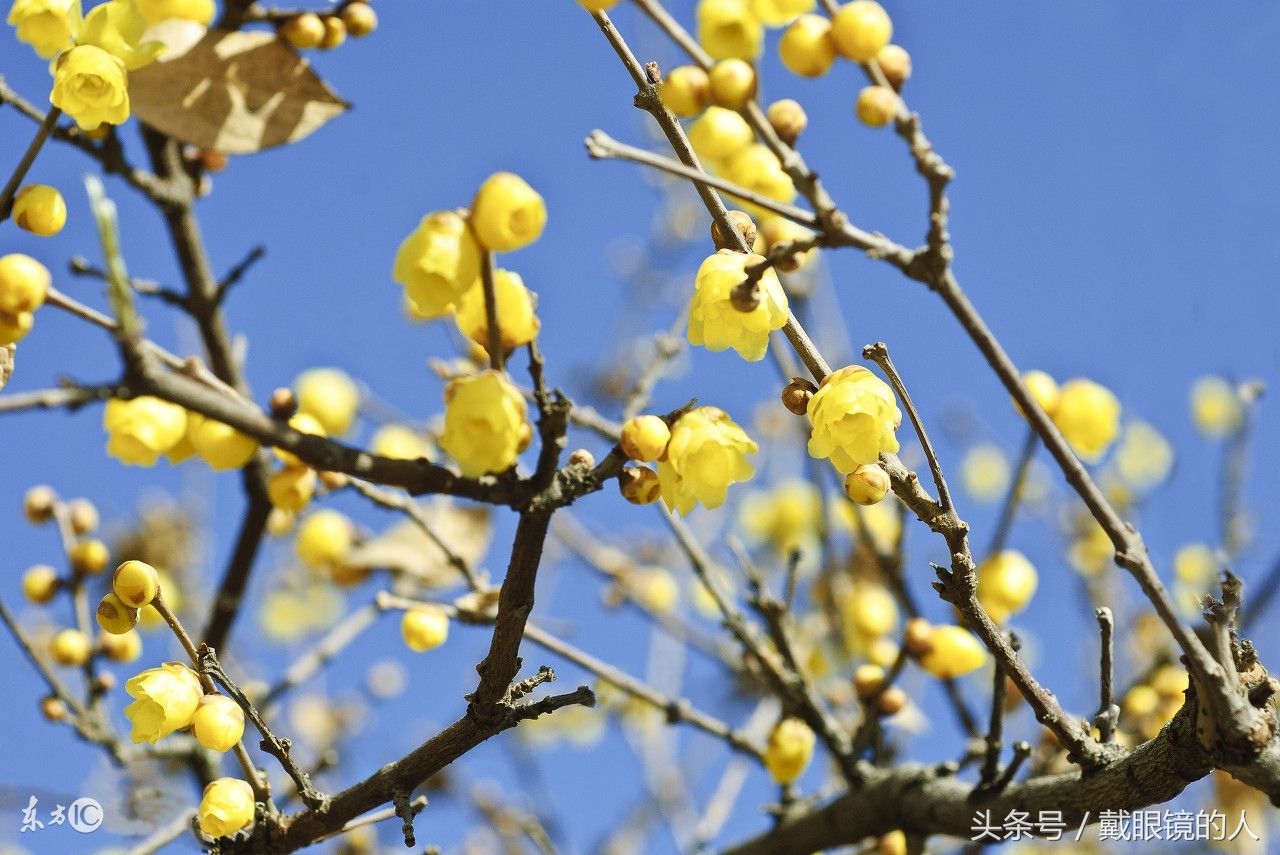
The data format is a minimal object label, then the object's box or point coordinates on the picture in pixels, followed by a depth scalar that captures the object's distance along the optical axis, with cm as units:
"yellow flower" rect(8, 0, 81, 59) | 65
